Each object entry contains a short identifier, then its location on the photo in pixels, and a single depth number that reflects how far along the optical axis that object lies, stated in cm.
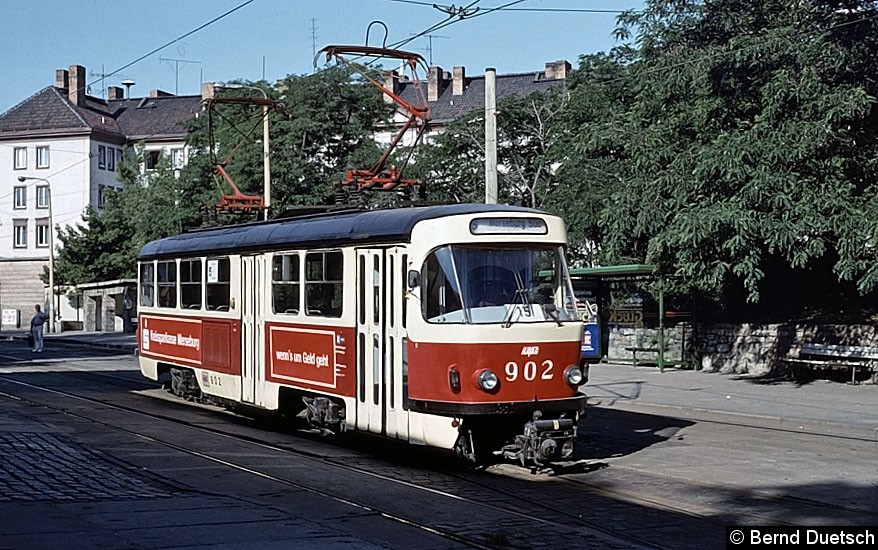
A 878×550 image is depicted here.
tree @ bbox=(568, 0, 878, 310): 2230
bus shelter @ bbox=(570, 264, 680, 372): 2778
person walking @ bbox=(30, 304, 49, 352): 4094
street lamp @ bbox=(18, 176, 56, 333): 6294
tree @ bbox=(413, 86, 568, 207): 4928
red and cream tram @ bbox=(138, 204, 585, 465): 1290
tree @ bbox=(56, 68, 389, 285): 4694
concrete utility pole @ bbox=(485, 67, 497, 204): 2075
